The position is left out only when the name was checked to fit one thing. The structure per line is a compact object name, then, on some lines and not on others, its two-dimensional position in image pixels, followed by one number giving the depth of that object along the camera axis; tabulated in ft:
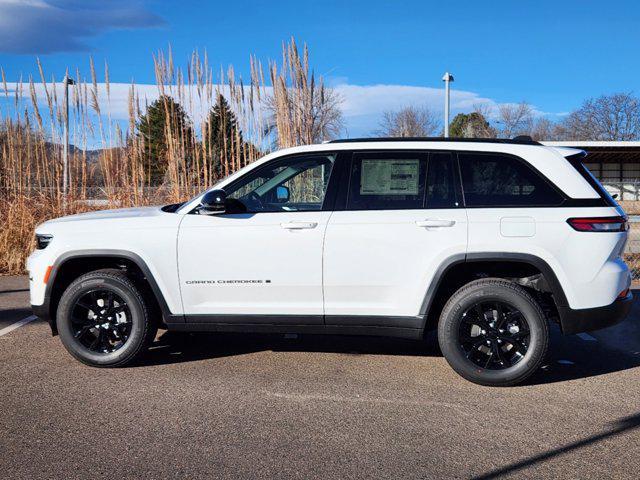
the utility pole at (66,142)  36.86
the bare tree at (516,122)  157.38
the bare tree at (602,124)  173.58
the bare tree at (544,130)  167.43
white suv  15.87
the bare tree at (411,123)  114.64
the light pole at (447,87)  59.98
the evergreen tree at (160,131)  36.68
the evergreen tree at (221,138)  35.94
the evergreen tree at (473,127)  127.34
